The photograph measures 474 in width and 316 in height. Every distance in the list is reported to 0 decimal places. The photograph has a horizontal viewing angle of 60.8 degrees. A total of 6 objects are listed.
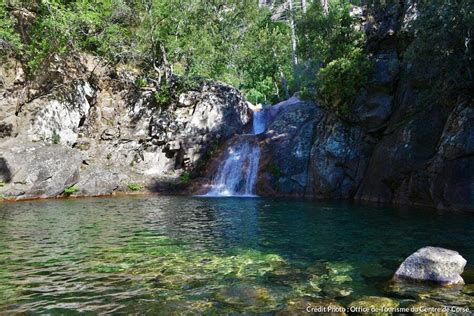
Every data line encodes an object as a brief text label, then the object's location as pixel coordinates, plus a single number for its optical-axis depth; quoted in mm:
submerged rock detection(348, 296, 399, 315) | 7004
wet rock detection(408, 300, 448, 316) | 6871
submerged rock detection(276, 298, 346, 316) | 6992
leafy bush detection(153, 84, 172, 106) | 35719
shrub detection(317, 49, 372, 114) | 26328
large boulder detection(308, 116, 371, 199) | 26875
